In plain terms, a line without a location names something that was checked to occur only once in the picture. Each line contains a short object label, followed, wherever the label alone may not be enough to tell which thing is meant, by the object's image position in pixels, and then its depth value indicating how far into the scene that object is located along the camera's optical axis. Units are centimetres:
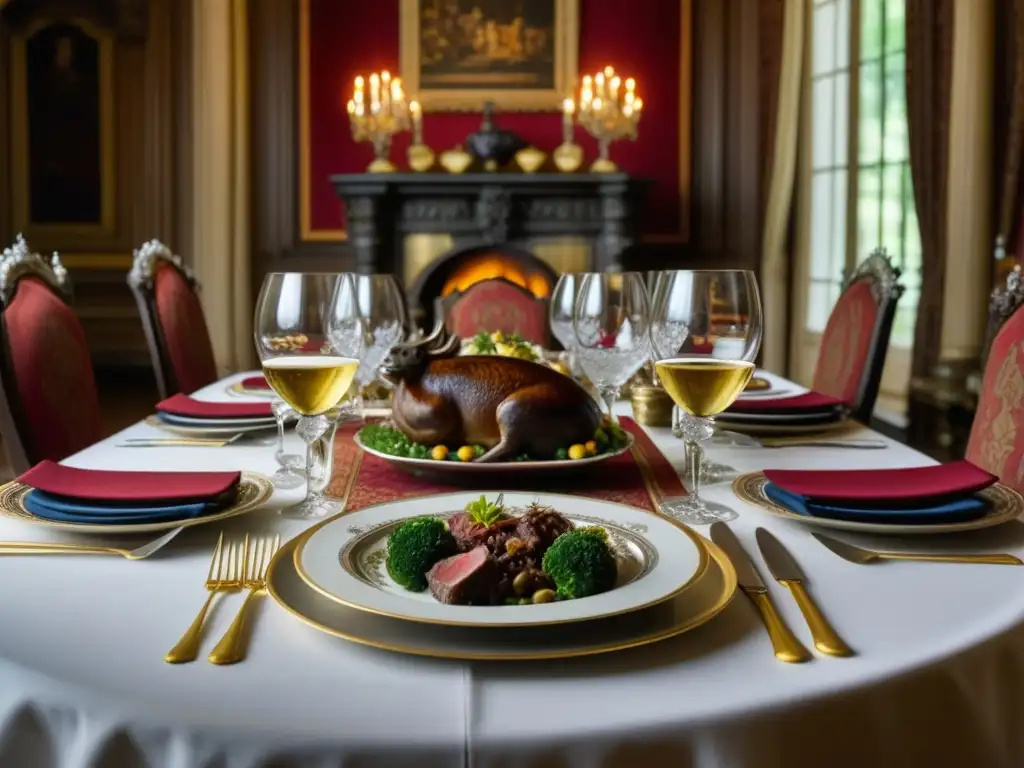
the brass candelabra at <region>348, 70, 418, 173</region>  416
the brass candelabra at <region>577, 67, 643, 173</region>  421
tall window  377
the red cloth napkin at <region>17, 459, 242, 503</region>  86
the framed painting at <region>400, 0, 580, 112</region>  461
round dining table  49
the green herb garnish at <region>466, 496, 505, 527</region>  70
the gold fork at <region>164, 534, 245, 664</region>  58
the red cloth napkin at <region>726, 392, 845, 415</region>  144
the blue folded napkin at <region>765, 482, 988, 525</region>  84
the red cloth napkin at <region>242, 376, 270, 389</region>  184
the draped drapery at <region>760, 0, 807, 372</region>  448
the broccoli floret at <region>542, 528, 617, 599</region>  62
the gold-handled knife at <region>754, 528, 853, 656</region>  59
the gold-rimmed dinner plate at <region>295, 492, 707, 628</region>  58
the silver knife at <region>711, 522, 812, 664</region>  58
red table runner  102
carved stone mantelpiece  428
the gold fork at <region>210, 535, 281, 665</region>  57
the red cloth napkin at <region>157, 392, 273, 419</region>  140
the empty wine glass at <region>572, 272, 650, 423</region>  113
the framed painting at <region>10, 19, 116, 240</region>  522
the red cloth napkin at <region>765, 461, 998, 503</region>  87
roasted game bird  104
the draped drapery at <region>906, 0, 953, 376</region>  324
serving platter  102
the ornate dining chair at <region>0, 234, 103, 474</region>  151
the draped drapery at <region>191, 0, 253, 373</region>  463
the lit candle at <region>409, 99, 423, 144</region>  441
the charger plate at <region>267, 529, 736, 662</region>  56
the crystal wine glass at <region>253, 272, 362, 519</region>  94
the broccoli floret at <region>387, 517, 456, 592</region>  65
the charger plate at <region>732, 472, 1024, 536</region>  82
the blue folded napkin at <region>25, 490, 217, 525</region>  84
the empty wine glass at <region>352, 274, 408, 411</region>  109
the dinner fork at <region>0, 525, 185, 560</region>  78
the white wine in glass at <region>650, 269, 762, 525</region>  93
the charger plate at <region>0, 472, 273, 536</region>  83
